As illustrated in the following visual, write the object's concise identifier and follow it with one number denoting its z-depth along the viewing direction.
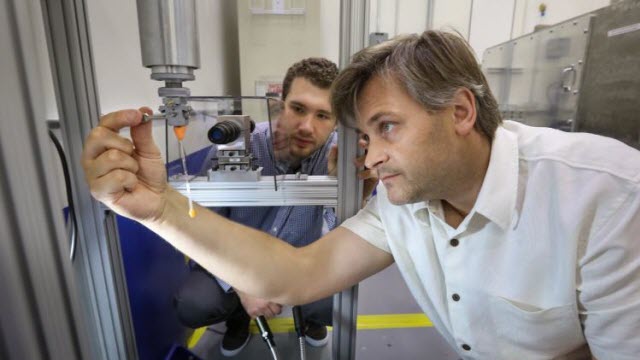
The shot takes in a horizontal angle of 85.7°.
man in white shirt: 0.57
